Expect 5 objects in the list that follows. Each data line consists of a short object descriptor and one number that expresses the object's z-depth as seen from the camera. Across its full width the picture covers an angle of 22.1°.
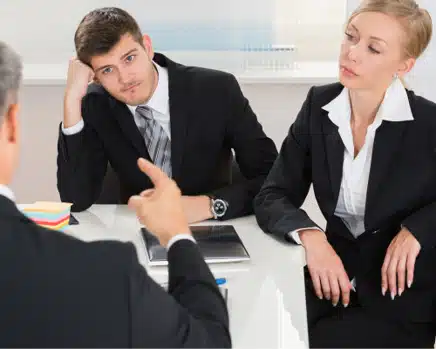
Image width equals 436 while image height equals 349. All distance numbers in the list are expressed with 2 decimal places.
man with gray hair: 1.45
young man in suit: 2.58
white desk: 1.97
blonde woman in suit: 2.37
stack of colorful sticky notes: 2.37
